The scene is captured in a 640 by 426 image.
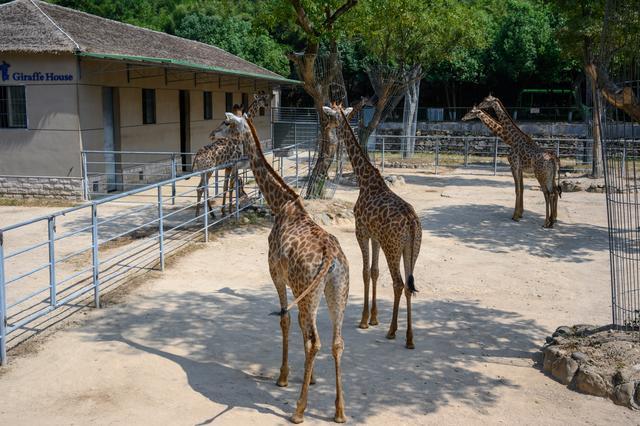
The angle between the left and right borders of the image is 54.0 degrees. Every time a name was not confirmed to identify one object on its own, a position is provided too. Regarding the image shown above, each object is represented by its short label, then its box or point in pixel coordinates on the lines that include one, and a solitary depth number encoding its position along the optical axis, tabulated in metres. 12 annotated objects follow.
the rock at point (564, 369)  5.36
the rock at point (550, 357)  5.59
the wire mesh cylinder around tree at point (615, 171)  5.68
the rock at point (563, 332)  6.08
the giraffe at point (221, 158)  11.74
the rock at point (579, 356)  5.40
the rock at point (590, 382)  5.13
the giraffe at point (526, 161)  12.20
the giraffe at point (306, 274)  4.68
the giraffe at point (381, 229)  6.21
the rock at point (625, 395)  4.97
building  13.52
